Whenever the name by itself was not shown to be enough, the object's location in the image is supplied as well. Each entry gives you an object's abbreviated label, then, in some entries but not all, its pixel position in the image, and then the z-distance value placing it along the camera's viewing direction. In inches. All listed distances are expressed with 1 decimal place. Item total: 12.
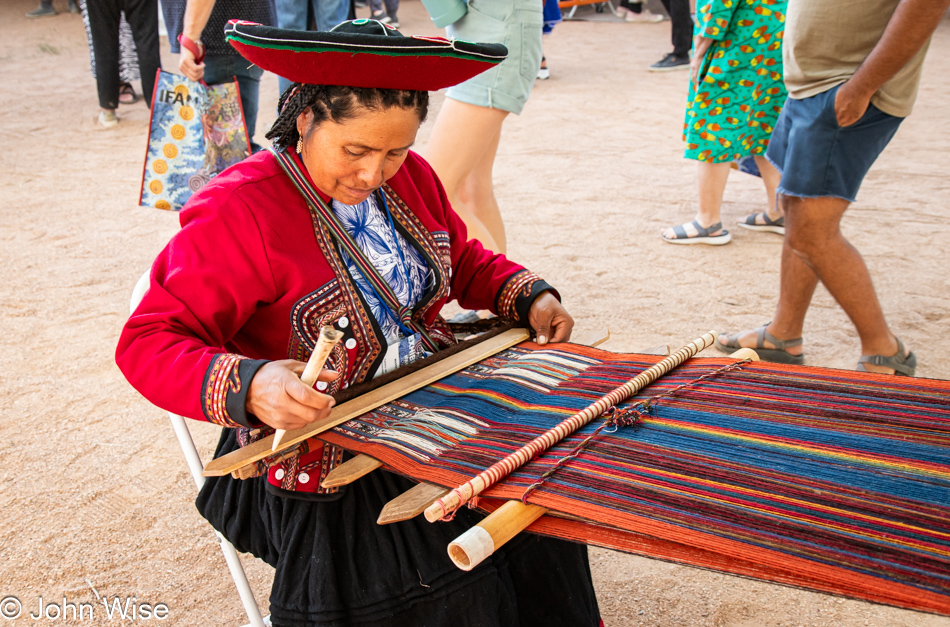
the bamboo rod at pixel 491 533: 40.6
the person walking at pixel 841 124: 93.0
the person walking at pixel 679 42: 341.1
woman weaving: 50.1
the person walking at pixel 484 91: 108.3
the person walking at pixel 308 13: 192.1
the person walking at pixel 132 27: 236.7
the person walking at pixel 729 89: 151.9
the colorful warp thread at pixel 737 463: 39.3
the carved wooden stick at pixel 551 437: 44.8
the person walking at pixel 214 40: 128.6
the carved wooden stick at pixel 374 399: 50.0
